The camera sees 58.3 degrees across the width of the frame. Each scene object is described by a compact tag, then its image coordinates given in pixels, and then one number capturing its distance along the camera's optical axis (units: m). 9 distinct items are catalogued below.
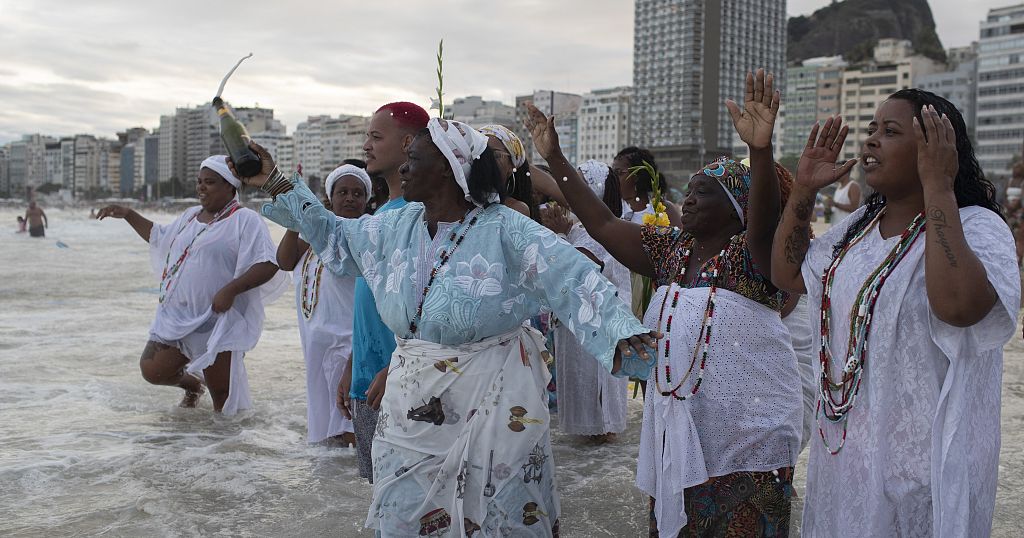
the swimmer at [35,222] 41.31
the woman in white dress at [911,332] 2.54
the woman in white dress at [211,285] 6.83
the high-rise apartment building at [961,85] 109.12
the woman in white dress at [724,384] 3.34
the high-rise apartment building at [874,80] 113.00
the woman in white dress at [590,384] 6.48
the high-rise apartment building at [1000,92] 99.00
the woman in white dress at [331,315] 5.79
